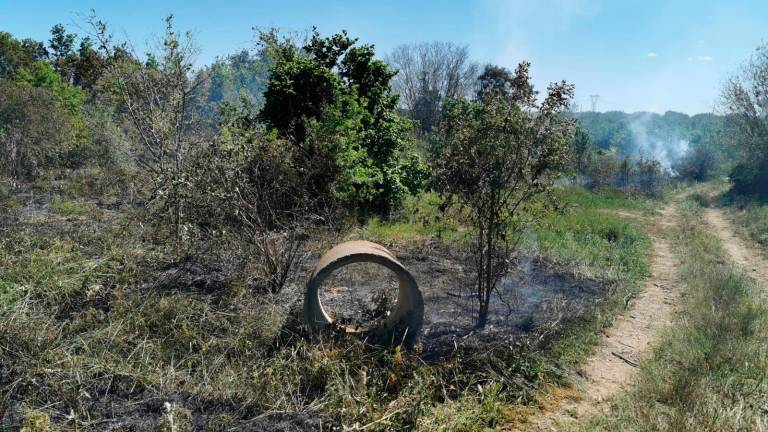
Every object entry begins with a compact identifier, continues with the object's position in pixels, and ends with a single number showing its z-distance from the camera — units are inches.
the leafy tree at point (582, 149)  1027.7
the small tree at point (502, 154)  206.4
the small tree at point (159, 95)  317.1
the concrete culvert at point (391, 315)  190.7
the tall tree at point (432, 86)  1449.3
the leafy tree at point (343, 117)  367.6
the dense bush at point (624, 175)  1024.2
